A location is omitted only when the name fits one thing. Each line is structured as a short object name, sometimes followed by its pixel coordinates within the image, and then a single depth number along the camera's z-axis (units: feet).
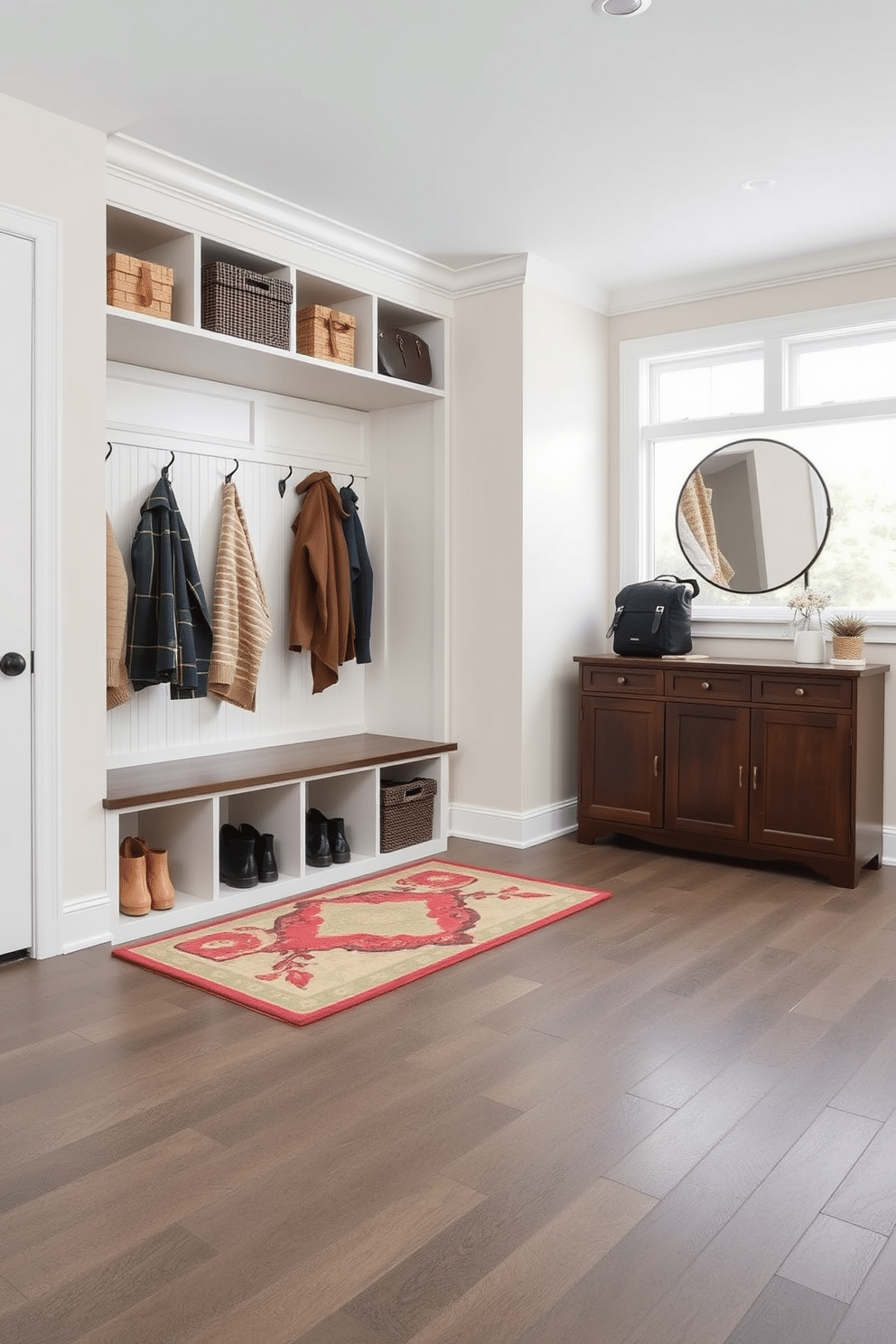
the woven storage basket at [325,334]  13.67
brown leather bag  14.90
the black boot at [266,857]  12.80
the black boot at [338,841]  13.83
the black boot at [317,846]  13.66
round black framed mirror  15.64
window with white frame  15.01
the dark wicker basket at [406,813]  14.47
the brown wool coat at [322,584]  14.88
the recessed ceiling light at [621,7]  8.64
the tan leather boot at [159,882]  11.68
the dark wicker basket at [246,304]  12.24
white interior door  10.13
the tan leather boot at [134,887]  11.44
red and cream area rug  9.75
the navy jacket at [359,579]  15.56
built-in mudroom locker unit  12.01
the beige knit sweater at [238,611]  13.58
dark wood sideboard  13.56
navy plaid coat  12.52
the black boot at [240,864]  12.59
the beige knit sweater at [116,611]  12.10
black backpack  15.37
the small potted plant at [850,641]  14.29
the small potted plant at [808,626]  14.48
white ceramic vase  14.47
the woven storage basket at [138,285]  11.39
